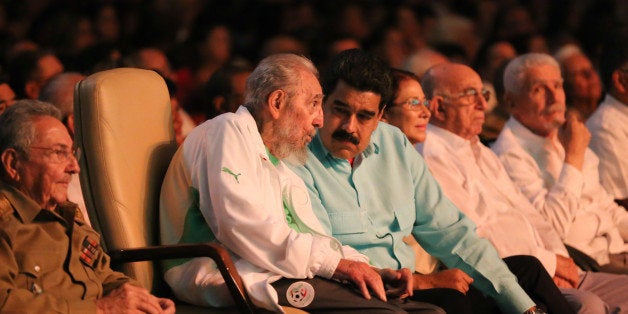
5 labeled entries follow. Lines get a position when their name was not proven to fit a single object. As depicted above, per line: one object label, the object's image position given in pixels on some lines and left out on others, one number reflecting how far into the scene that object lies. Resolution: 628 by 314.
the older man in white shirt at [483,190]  10.30
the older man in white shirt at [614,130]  12.37
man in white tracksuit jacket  7.57
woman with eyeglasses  10.22
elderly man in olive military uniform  6.87
